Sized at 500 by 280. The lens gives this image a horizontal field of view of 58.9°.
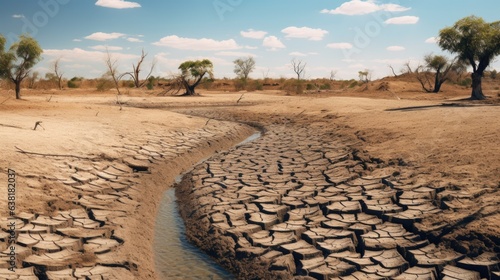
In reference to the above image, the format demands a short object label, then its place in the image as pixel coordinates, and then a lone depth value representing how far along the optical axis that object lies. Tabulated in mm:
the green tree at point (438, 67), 29812
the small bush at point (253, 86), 37938
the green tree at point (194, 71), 28166
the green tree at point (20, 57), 18788
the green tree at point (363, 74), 43934
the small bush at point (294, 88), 33000
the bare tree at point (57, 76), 39438
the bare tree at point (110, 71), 30641
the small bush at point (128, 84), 42484
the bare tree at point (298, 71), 49697
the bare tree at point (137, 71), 36603
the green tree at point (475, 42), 17859
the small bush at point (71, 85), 40569
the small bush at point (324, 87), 39325
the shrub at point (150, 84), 37469
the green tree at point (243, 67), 56156
